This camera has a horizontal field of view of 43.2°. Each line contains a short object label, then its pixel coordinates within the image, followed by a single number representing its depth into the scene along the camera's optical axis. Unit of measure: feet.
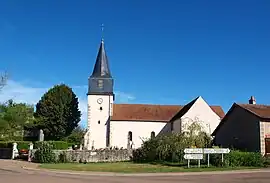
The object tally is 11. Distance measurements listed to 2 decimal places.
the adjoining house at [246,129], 84.12
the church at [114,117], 168.96
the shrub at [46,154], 98.12
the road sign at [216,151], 75.64
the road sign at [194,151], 75.15
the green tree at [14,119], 172.04
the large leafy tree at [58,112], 188.14
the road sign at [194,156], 74.93
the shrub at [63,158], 98.60
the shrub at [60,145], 123.55
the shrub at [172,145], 90.89
